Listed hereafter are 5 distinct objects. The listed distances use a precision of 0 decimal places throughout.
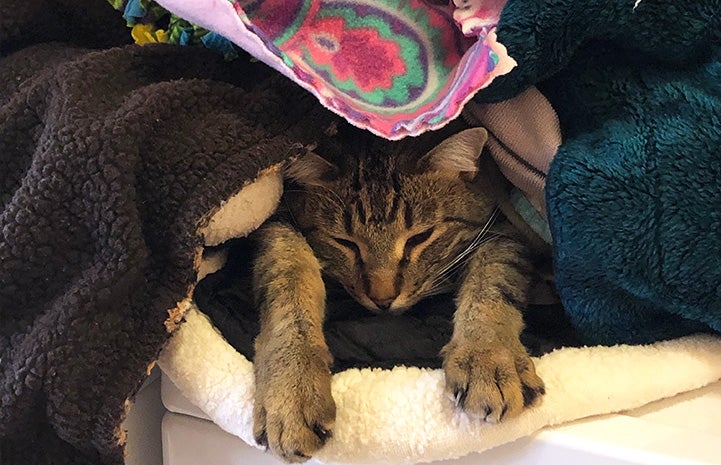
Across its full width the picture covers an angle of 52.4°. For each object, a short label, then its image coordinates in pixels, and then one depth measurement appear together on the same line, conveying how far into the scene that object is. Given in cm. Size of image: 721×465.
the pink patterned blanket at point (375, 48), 78
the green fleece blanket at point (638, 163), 80
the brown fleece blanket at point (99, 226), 77
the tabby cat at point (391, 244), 90
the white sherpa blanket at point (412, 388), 77
